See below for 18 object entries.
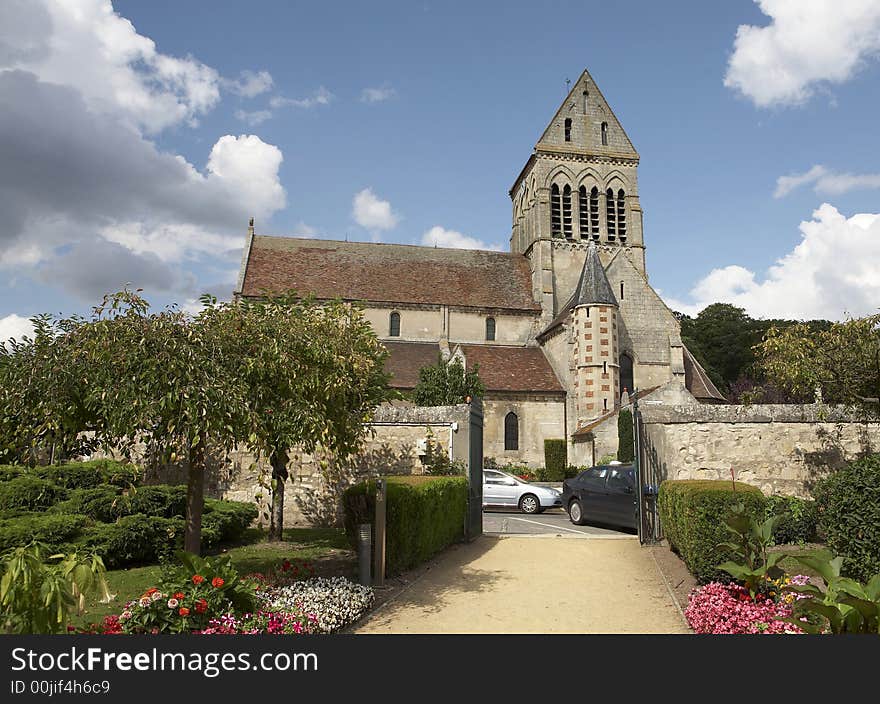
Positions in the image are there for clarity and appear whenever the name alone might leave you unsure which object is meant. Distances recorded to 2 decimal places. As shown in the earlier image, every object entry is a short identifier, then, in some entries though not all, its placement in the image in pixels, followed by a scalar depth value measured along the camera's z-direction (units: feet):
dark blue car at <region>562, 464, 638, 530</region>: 45.52
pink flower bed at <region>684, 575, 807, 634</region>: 18.53
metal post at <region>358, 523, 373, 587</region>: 26.40
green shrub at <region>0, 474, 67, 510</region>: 33.71
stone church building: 97.04
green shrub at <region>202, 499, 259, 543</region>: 34.99
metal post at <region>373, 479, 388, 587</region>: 27.61
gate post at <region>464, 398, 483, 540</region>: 40.52
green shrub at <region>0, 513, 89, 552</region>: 27.53
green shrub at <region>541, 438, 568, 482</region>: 91.86
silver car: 62.49
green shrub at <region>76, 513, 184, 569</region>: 29.48
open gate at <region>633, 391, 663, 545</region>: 40.65
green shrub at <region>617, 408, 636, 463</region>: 84.69
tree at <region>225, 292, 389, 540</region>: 21.18
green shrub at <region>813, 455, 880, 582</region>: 20.95
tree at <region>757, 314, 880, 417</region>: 37.14
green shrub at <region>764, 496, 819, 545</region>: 31.09
